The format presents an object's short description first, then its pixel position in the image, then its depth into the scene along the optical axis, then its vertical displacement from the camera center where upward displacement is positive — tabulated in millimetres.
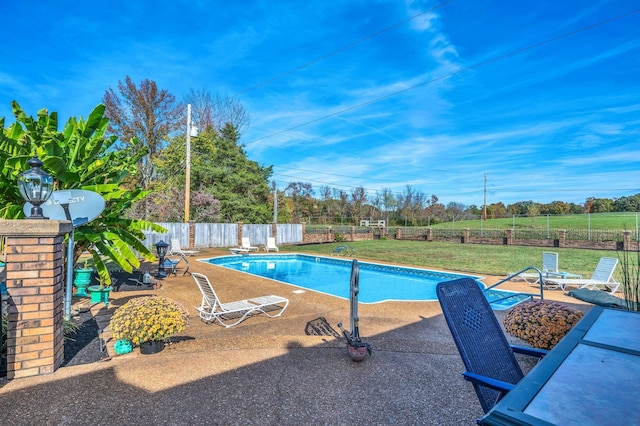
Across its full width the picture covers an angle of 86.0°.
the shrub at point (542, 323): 3827 -1159
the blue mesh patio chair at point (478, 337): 2281 -822
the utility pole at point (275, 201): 23594 +1467
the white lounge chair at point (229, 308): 5786 -1510
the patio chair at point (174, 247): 13675 -1110
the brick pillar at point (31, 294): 3012 -656
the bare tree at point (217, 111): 26891 +8783
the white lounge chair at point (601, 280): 8453 -1427
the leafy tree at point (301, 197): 36625 +2782
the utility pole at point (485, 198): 41012 +3009
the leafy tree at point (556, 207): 34406 +1615
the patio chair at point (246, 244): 18334 -1187
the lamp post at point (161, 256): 9266 -939
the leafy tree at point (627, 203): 27562 +1696
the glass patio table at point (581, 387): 1144 -670
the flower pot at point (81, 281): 7152 -1245
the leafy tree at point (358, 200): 39531 +2589
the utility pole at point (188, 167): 17234 +2751
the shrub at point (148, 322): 3803 -1137
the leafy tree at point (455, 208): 39500 +1729
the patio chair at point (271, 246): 19209 -1341
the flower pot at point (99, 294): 6543 -1387
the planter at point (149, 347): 3918 -1443
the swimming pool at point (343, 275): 10383 -2043
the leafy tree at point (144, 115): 23047 +7318
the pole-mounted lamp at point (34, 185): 3496 +369
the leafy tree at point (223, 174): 23188 +3352
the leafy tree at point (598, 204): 30688 +1731
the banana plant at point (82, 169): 5031 +828
